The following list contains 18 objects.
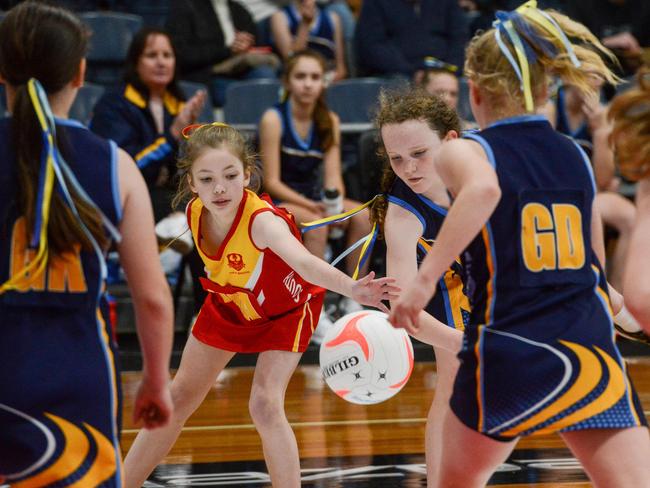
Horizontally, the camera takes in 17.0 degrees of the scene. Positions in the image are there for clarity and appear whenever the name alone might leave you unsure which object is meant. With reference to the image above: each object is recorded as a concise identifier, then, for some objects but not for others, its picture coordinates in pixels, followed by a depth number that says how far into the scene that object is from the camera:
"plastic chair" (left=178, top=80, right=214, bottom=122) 16.19
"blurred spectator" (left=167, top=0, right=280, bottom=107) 16.96
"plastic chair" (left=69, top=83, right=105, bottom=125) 16.06
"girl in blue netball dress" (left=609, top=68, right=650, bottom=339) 4.88
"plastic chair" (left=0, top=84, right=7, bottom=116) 15.84
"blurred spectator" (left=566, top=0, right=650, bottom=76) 17.46
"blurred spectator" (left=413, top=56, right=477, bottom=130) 14.73
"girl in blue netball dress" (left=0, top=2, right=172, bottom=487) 4.79
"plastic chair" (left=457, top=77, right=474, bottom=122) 16.66
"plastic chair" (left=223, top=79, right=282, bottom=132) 16.55
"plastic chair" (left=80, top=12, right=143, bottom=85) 17.14
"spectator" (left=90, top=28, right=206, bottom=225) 14.57
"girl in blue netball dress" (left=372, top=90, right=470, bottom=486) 7.25
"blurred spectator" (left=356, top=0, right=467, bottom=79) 17.68
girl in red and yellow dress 7.49
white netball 7.41
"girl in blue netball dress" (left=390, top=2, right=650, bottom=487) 5.16
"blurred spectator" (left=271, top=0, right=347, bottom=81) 18.03
